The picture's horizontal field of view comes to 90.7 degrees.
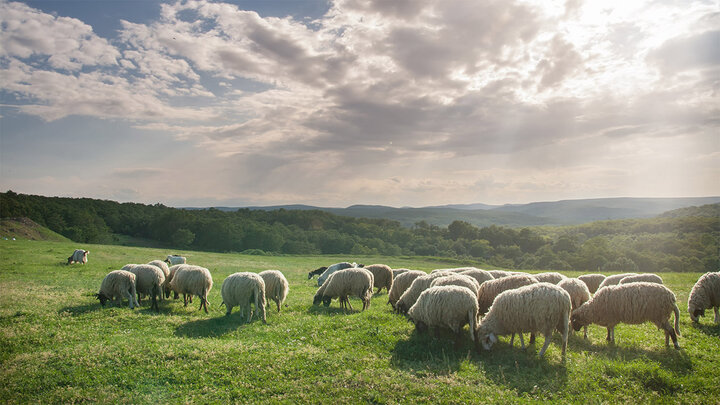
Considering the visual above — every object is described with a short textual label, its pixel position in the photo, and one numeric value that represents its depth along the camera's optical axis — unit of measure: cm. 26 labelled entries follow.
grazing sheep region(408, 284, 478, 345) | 1037
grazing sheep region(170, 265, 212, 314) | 1524
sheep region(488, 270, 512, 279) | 1674
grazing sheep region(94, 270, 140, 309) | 1491
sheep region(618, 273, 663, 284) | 1543
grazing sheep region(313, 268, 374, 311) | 1614
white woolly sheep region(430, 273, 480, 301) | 1291
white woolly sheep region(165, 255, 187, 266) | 2952
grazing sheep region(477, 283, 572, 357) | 958
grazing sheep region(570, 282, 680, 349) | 1030
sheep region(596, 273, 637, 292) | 1605
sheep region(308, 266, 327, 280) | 3058
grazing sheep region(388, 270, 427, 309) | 1625
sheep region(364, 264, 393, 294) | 2128
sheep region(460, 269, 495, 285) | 1570
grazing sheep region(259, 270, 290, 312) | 1503
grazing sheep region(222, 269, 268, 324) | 1352
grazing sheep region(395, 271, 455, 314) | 1359
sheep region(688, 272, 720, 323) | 1270
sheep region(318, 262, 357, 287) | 2597
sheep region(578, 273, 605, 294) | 1797
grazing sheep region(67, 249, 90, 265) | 2962
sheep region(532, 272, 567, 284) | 1498
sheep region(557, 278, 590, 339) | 1245
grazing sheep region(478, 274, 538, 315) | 1267
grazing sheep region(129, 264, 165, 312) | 1565
